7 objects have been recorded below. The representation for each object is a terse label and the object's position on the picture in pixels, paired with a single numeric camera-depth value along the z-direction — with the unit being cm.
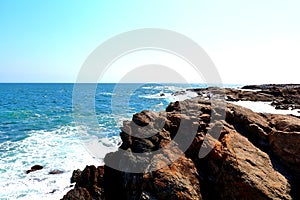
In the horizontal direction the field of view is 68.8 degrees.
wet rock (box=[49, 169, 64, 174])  1294
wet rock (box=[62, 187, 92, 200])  777
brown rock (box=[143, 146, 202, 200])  571
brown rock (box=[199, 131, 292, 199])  565
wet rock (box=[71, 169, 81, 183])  1171
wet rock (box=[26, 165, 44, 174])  1316
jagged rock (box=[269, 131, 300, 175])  664
